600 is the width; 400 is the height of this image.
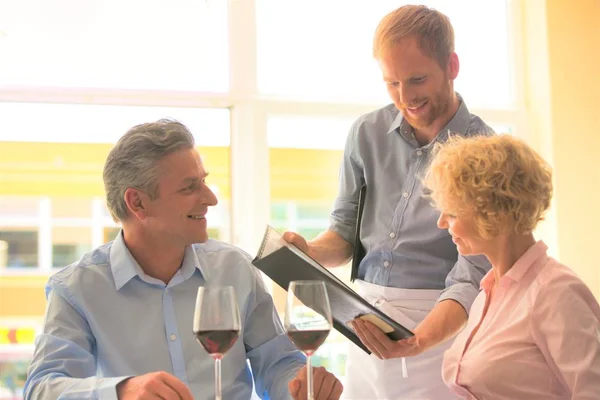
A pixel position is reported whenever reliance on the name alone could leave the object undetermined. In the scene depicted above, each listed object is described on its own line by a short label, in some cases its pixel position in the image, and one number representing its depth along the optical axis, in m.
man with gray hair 2.07
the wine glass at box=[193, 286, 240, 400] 1.51
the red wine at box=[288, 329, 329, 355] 1.53
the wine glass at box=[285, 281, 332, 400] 1.53
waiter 2.34
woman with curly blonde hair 1.63
